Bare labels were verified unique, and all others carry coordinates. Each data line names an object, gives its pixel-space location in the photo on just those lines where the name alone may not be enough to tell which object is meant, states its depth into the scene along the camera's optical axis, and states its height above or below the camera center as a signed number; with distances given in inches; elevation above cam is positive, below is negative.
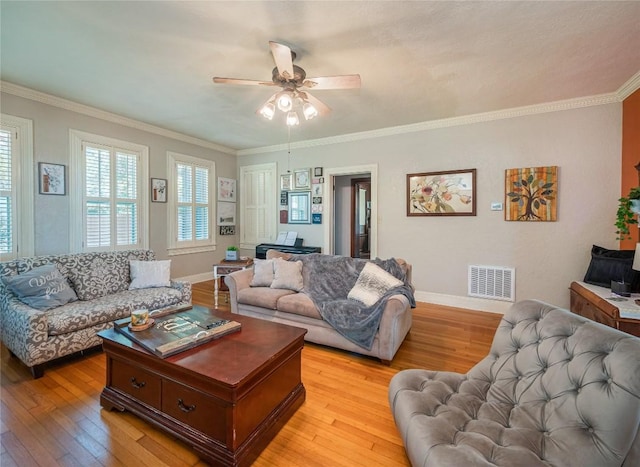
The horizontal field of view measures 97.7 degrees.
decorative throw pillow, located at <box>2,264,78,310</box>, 98.0 -22.7
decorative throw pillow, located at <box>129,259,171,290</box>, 129.9 -23.4
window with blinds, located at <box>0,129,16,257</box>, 125.0 +11.9
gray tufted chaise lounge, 39.0 -31.2
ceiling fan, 86.9 +47.3
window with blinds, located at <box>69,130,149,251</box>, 150.3 +18.0
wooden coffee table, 56.2 -37.2
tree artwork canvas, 139.0 +16.4
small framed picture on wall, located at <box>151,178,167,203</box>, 184.2 +23.3
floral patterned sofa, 87.9 -30.4
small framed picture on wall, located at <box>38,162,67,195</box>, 136.8 +23.0
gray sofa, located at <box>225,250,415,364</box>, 96.3 -34.8
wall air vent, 150.0 -31.1
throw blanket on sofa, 98.1 -27.8
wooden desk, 85.7 -27.8
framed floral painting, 158.1 +19.2
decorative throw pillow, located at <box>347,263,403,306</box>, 105.0 -22.8
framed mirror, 211.8 +14.0
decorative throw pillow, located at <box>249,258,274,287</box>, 131.4 -23.2
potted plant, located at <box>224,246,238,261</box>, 165.9 -17.8
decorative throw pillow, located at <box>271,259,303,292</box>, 126.3 -22.9
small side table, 154.6 -23.4
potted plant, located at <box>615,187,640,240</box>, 100.3 +5.9
